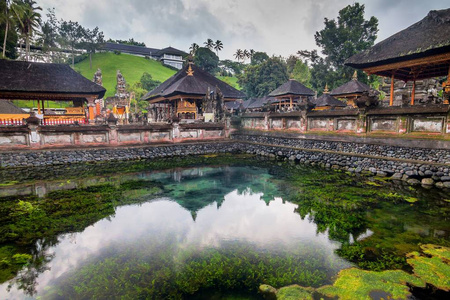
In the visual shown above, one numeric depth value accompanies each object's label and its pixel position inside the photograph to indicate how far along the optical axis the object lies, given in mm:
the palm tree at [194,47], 72669
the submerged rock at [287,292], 3809
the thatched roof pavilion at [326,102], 24875
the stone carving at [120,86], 28516
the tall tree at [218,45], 86644
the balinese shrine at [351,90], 22272
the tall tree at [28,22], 29794
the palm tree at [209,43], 85475
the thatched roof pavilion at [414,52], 10445
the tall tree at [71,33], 64375
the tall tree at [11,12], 26594
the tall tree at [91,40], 66375
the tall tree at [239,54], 90662
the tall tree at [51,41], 51031
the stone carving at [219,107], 21667
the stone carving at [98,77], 29386
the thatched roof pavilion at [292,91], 27528
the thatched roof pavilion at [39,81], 16953
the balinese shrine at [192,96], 22047
